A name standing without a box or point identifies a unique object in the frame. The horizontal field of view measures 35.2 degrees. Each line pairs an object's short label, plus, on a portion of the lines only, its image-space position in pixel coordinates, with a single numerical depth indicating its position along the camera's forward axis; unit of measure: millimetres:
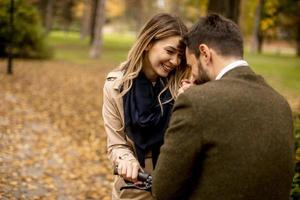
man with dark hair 1943
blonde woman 2760
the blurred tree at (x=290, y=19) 34022
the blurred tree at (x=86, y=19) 46875
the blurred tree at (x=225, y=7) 9145
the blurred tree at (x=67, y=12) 49875
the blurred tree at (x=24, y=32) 20125
